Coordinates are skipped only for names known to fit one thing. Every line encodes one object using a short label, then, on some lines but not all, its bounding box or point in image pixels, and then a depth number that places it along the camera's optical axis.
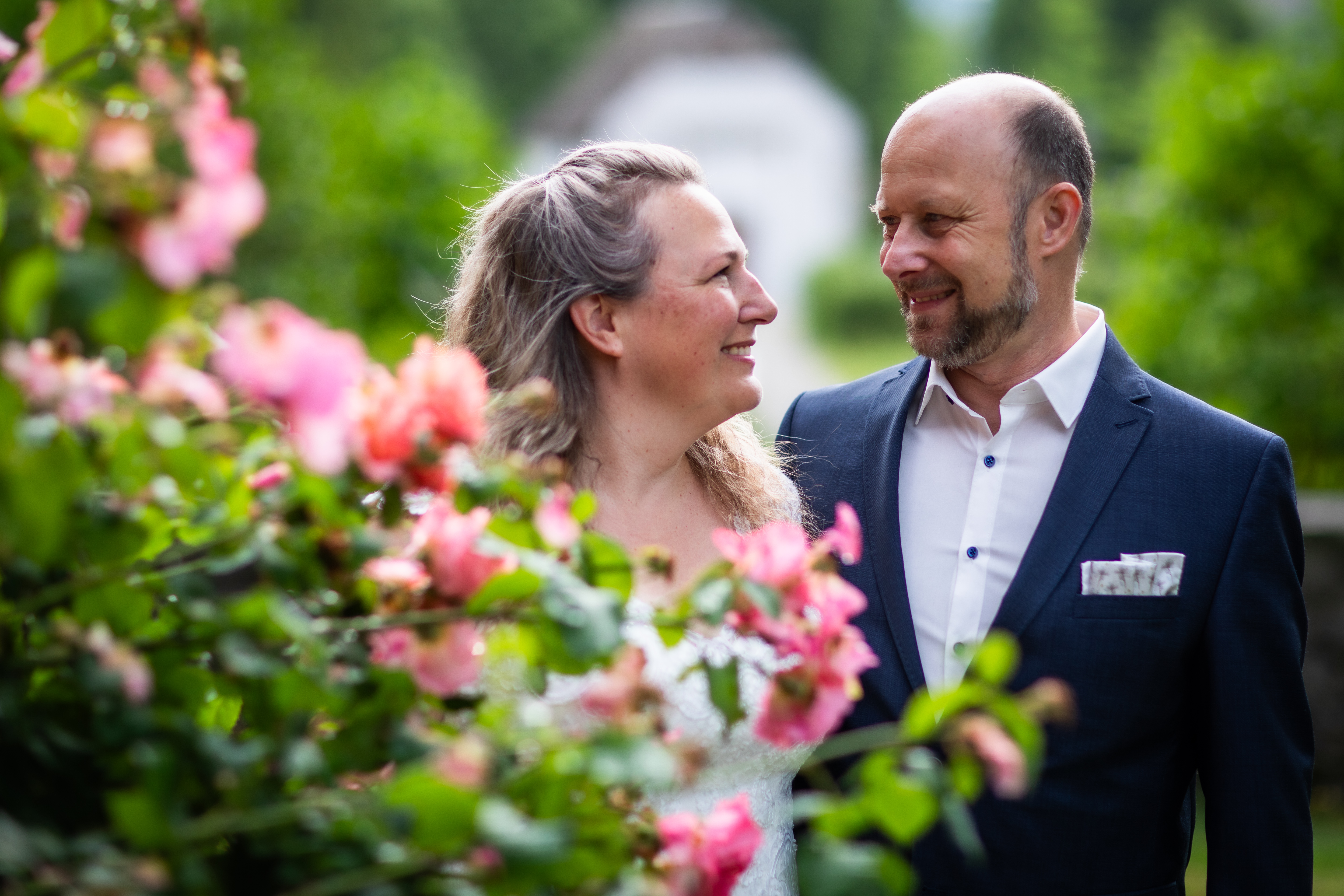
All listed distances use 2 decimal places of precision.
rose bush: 1.06
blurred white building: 36.78
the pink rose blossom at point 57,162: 1.10
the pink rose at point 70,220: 1.07
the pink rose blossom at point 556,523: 1.37
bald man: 2.12
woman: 2.17
